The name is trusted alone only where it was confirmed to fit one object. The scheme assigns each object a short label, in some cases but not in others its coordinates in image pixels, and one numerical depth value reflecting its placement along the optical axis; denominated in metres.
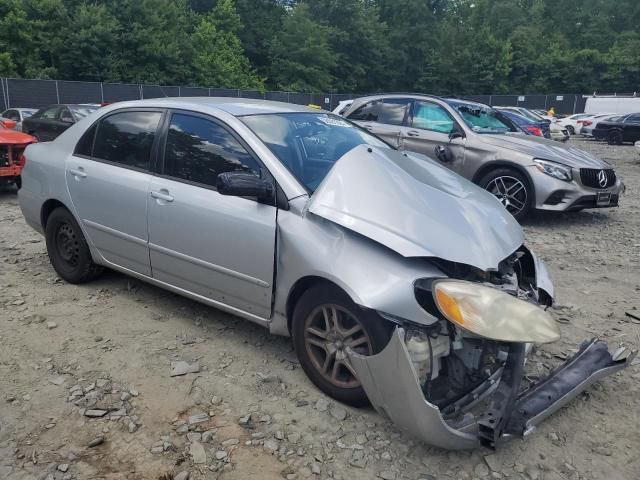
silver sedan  2.51
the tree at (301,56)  48.16
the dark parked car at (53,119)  13.93
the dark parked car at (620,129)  22.39
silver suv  6.95
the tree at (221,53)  41.44
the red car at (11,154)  8.34
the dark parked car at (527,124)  14.53
